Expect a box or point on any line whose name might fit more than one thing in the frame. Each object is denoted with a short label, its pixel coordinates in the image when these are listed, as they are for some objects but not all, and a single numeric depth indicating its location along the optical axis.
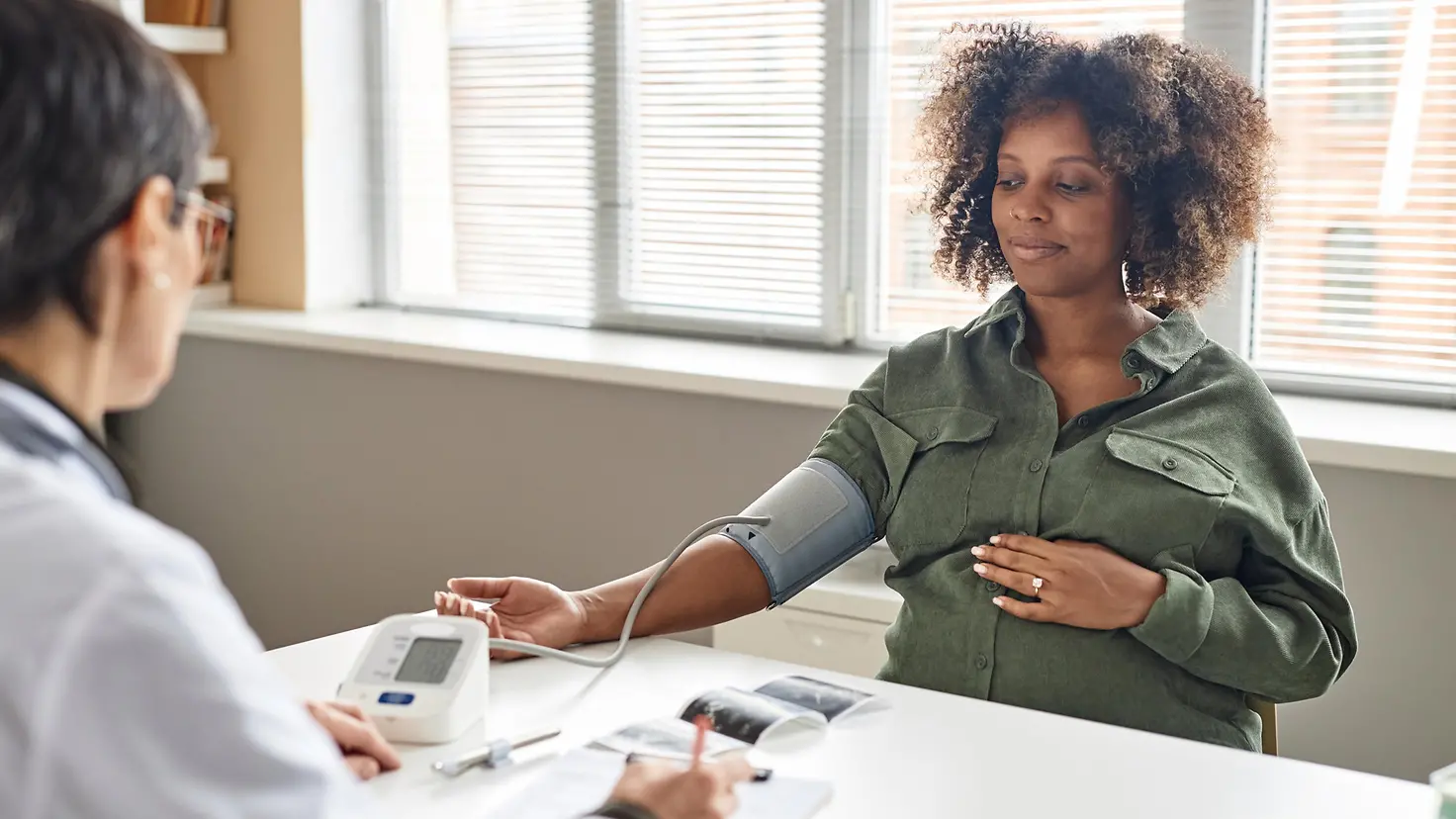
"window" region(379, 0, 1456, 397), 2.33
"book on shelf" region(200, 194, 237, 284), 3.46
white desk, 1.22
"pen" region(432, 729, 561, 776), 1.28
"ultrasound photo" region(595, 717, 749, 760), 1.32
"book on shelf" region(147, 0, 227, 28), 3.35
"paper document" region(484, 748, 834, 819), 1.20
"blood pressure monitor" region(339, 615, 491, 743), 1.34
